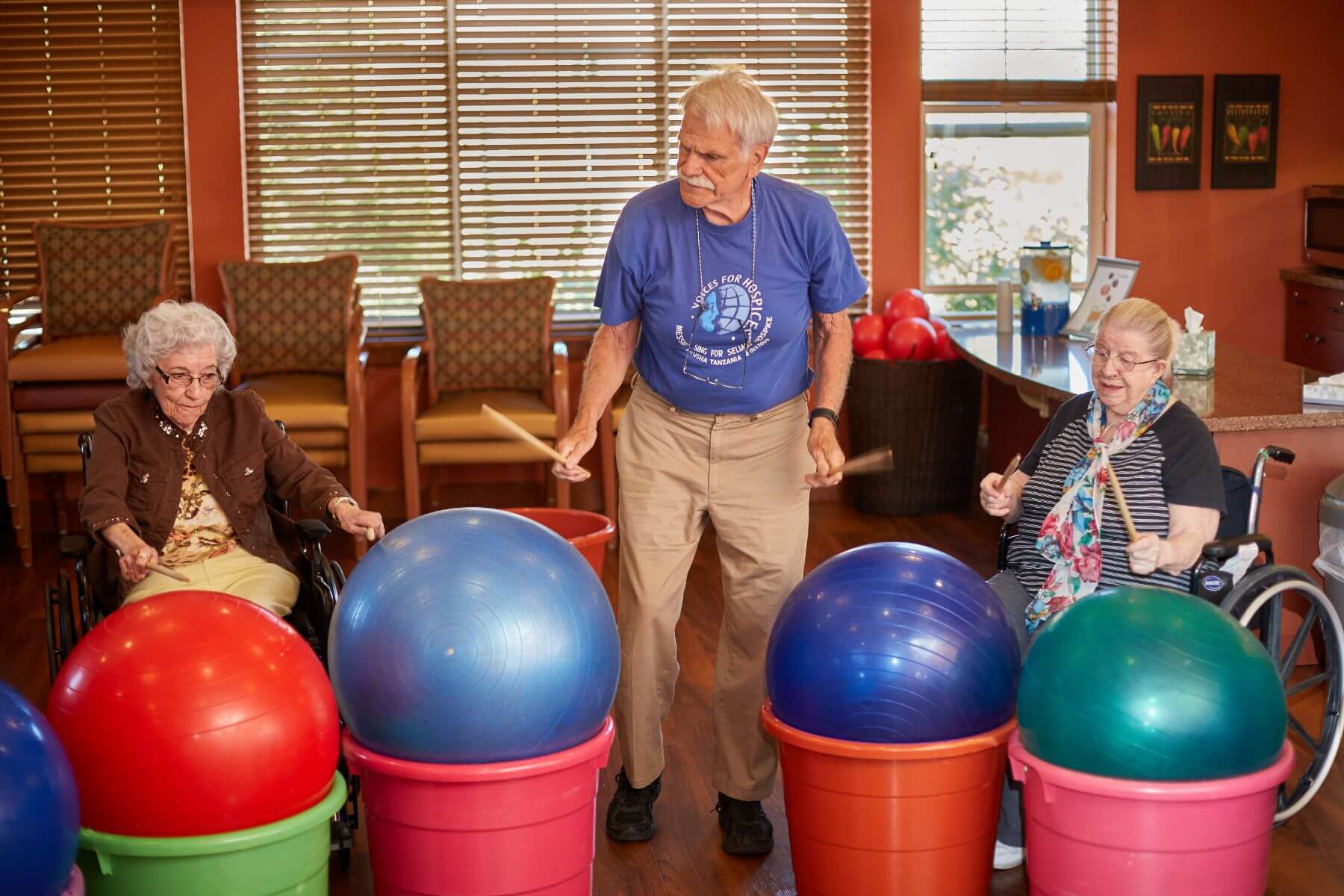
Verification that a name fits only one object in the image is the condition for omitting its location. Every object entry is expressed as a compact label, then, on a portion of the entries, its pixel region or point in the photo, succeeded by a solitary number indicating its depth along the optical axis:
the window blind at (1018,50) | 6.64
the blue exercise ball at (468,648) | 2.28
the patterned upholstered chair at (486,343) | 6.20
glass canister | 5.75
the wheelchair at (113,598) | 3.02
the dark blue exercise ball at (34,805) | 1.92
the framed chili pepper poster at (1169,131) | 6.67
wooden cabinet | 6.36
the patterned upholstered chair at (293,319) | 6.15
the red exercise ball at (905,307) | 6.31
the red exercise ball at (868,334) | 6.23
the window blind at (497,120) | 6.41
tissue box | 4.48
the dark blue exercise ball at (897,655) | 2.42
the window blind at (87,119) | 6.21
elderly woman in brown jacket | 3.12
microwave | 6.41
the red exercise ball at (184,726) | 2.15
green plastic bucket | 2.16
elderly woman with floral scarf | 2.82
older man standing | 2.88
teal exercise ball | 2.23
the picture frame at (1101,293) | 5.47
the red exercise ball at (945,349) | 6.12
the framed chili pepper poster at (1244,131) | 6.69
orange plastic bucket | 2.44
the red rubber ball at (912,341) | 6.13
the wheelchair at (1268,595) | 2.86
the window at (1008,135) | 6.67
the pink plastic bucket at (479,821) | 2.35
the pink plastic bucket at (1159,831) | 2.24
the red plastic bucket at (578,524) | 3.83
